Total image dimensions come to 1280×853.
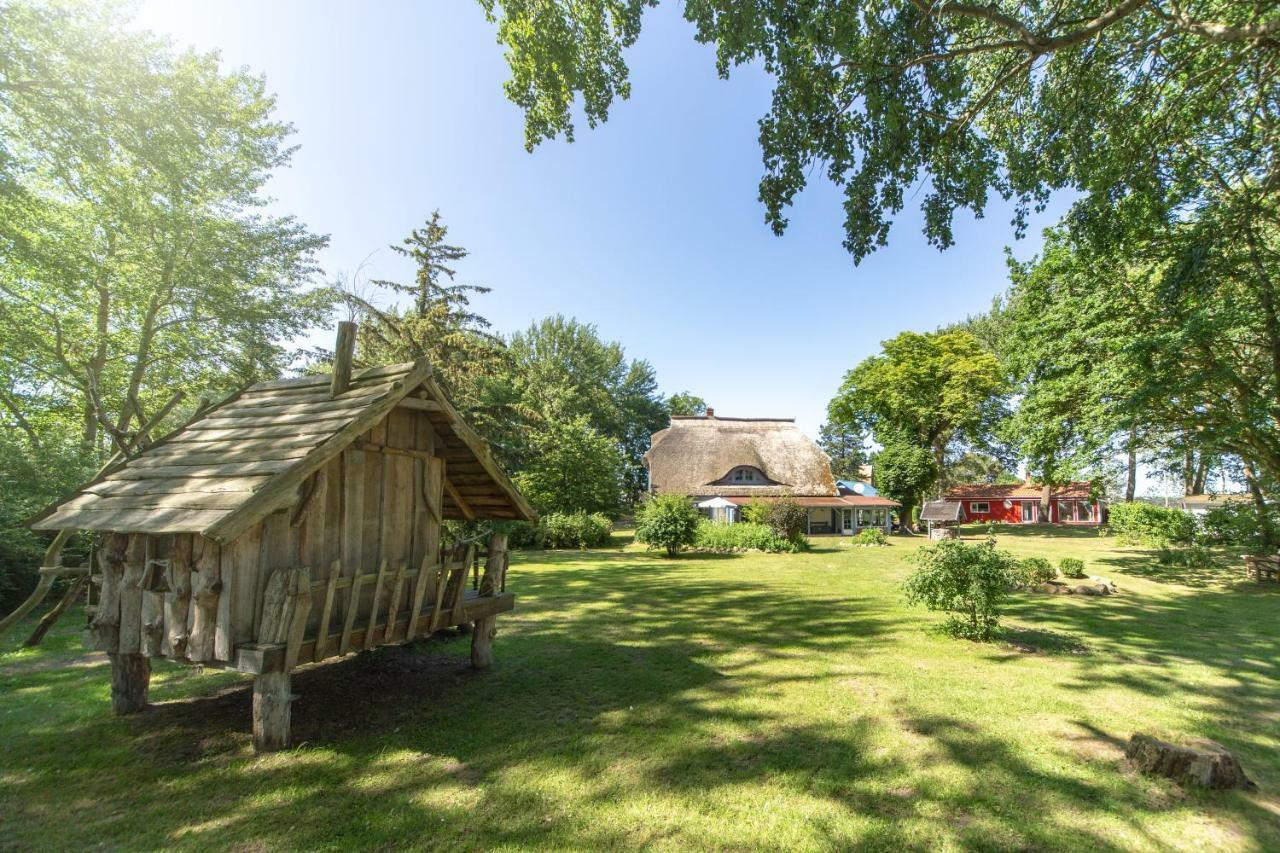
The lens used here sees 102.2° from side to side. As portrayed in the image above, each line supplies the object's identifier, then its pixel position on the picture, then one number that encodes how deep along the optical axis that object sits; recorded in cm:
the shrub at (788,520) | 2438
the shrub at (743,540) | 2372
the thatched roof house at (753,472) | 3628
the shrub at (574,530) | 2508
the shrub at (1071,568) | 1512
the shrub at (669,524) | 2242
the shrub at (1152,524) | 2295
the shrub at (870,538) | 2769
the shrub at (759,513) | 2533
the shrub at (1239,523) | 1445
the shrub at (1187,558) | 1769
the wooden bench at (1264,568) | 1536
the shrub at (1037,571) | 1432
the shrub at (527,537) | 2477
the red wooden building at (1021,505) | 4828
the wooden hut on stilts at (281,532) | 449
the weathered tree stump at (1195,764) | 418
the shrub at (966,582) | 842
